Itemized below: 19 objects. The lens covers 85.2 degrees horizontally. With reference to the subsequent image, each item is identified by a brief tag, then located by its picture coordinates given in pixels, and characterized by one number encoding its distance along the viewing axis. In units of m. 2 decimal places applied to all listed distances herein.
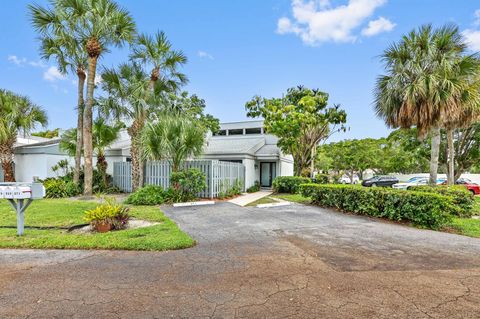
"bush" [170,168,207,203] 11.89
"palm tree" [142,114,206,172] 11.47
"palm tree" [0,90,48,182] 14.12
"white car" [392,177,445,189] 21.06
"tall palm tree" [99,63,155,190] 13.70
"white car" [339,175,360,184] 39.08
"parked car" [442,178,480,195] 18.42
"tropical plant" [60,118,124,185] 14.71
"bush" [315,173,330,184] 18.75
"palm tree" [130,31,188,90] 13.73
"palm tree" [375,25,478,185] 10.37
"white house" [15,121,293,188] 15.80
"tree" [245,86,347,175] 18.33
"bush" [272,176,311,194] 16.45
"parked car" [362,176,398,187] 26.47
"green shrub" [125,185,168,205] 11.12
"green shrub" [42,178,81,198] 13.35
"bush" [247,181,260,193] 17.51
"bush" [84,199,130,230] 6.70
